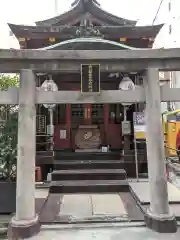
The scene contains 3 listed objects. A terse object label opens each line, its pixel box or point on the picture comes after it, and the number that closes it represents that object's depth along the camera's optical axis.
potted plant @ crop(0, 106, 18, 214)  6.11
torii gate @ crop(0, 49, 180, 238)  5.27
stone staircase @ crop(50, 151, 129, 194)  8.45
